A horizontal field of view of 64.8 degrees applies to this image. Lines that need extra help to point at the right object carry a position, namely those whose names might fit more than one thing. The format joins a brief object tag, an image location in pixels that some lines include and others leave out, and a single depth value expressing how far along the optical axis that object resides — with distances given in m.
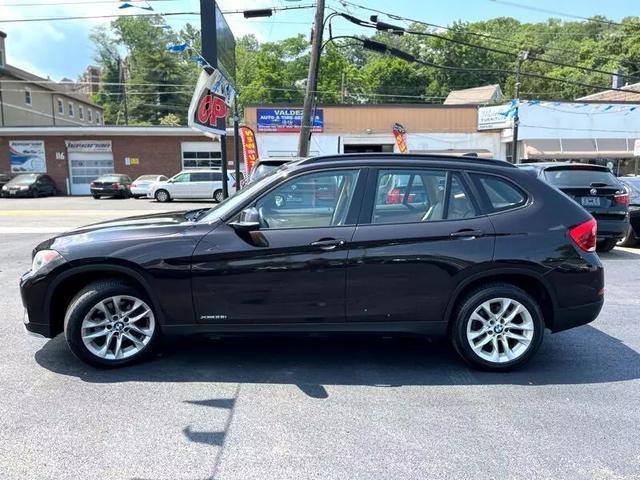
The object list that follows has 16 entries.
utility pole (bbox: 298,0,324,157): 17.34
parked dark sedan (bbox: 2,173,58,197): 27.03
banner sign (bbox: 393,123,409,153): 27.91
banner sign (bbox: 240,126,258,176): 22.00
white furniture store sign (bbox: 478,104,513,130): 27.70
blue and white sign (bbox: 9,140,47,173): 31.08
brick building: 30.86
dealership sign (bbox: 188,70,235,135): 9.68
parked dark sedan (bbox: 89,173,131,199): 27.09
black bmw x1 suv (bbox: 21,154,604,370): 3.98
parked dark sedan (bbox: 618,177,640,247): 10.20
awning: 27.80
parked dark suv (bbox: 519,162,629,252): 9.01
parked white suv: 25.14
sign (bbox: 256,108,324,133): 28.09
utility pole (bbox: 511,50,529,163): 23.54
